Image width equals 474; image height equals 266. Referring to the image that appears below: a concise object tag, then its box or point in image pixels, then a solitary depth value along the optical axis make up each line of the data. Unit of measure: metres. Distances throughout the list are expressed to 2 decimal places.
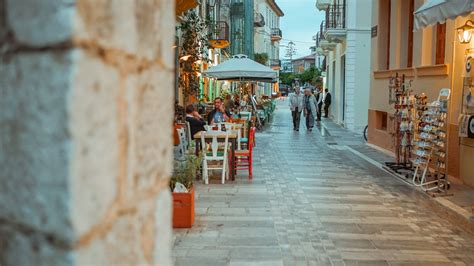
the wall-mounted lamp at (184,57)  15.75
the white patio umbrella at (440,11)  6.09
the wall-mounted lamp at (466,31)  8.32
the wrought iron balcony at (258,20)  48.97
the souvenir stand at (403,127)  9.75
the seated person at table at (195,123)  11.58
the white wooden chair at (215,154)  8.93
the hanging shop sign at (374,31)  15.25
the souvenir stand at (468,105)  8.28
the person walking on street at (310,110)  20.92
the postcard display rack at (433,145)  8.26
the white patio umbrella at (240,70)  15.97
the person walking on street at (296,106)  21.33
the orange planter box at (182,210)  6.07
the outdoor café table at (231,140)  9.10
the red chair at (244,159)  9.61
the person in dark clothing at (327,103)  27.52
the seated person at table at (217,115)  12.74
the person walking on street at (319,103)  26.80
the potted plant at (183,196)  6.07
